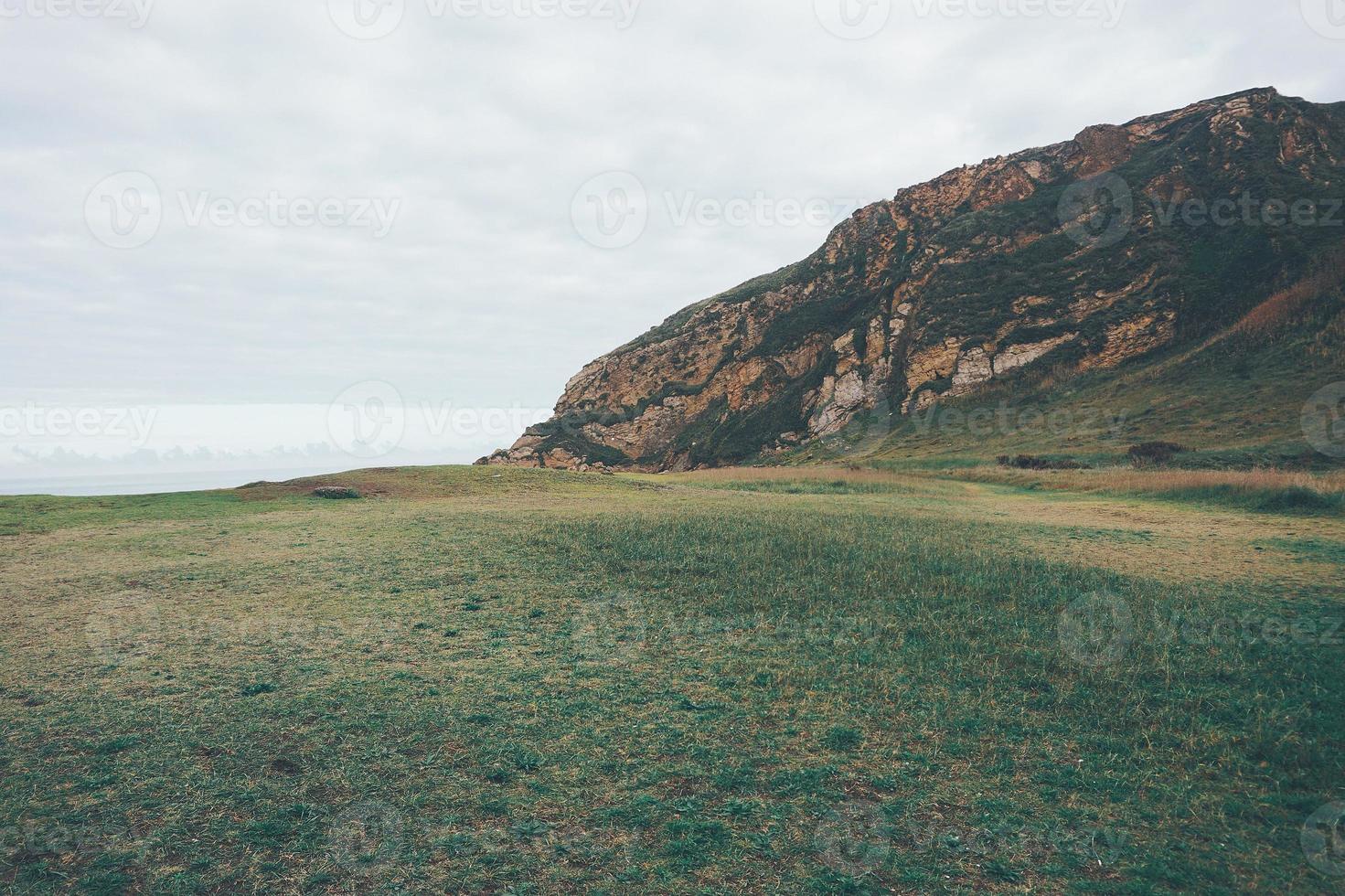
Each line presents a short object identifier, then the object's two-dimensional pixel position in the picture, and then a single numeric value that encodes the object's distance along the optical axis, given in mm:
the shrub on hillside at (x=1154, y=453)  40500
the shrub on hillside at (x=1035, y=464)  45112
